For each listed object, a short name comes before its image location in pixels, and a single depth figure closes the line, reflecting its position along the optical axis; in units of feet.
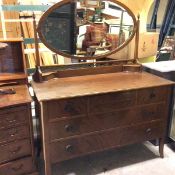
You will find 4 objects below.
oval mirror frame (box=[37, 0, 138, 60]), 5.37
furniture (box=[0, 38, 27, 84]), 5.38
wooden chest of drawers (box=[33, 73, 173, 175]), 4.81
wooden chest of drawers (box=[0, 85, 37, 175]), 4.57
